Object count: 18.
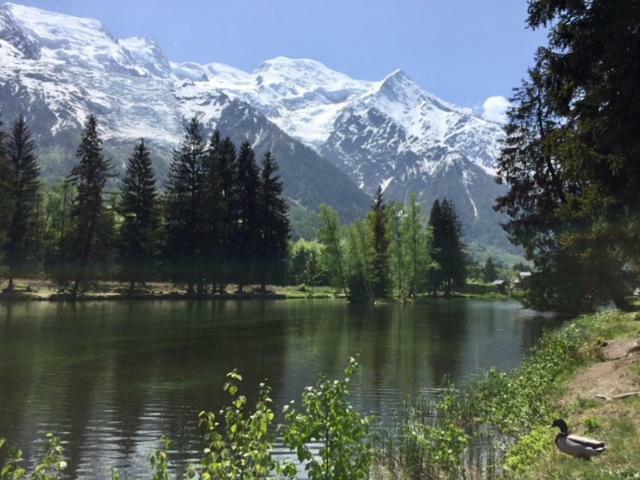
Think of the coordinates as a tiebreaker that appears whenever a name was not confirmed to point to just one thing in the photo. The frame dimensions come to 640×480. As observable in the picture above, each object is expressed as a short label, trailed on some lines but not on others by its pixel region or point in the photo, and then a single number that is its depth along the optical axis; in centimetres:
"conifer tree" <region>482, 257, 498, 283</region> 18865
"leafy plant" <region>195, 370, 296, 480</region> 664
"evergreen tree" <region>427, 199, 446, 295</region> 11362
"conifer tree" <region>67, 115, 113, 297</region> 7288
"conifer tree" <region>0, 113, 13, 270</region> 6000
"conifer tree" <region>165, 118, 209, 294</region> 8081
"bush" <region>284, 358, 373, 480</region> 737
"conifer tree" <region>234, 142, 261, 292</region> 8781
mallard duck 872
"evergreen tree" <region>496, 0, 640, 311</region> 1659
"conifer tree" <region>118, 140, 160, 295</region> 7831
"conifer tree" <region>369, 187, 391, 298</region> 9100
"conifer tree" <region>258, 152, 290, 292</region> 8938
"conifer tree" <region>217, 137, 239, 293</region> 8500
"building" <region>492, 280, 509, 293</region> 14792
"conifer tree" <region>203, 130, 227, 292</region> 8331
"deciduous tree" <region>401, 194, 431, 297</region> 9500
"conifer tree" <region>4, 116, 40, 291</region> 7094
